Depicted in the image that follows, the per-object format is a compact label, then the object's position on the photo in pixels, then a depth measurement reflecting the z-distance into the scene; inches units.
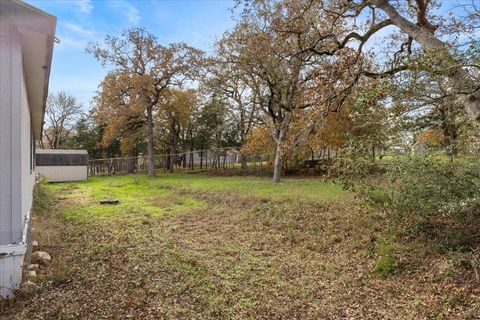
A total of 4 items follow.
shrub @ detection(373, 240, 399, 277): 176.9
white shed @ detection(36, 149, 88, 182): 679.7
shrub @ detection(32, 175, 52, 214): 328.0
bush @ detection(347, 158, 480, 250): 176.2
